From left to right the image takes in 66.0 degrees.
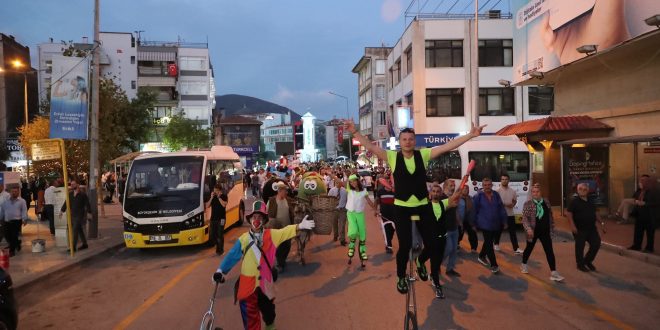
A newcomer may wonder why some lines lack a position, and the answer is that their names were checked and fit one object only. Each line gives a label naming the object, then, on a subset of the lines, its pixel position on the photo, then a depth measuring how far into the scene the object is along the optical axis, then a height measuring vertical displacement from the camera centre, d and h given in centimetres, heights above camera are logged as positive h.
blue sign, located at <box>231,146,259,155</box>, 7619 +231
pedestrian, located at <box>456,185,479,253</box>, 1007 -109
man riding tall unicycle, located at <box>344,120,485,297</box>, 571 -25
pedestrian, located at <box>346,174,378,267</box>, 1006 -111
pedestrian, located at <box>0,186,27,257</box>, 1276 -120
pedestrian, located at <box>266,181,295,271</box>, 965 -100
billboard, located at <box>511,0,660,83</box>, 1345 +418
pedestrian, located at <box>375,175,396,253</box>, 1108 -104
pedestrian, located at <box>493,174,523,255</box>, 1149 -97
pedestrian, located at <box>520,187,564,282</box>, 884 -112
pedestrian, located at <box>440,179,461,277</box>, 916 -139
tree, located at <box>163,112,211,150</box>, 5097 +317
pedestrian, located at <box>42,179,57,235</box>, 1608 -130
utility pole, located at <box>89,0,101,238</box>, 1511 +104
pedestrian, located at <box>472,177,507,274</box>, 948 -101
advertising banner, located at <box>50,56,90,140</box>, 1277 +177
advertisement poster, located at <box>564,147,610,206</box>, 1700 -27
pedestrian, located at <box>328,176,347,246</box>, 1219 -119
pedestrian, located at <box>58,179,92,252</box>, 1296 -111
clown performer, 515 -104
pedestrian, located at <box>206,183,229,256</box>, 1243 -126
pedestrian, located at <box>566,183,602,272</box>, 936 -110
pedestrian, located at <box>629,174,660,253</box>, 1076 -116
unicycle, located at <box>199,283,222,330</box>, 496 -151
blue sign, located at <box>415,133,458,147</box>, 3269 +152
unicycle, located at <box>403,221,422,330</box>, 547 -139
